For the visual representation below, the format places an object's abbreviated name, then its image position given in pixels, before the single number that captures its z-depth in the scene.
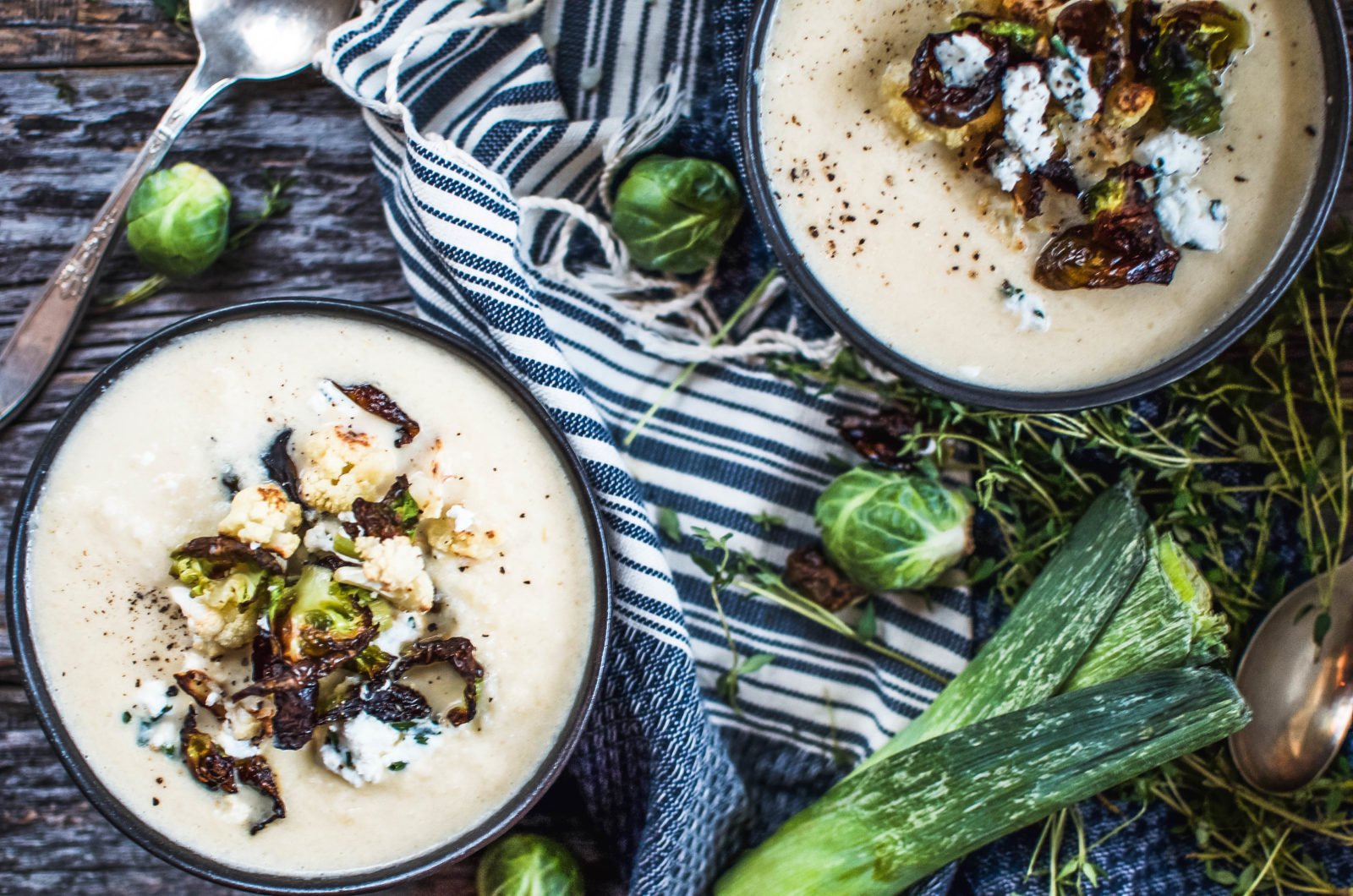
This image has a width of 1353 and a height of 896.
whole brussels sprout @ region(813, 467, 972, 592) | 0.72
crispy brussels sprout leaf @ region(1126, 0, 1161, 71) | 0.66
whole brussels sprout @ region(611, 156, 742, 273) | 0.72
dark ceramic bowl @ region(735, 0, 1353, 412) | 0.67
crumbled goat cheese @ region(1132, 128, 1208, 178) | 0.66
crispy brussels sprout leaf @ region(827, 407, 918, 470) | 0.73
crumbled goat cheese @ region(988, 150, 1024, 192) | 0.66
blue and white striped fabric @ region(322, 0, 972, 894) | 0.71
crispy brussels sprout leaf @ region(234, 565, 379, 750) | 0.65
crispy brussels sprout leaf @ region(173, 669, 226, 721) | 0.66
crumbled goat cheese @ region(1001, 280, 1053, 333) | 0.67
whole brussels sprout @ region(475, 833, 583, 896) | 0.71
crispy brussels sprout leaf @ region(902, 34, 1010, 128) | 0.65
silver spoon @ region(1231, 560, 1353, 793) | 0.72
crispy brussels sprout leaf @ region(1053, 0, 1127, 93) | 0.66
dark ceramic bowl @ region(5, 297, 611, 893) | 0.65
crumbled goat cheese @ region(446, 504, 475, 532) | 0.65
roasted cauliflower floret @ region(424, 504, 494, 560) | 0.66
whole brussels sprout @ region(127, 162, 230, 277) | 0.71
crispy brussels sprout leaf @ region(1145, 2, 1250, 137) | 0.65
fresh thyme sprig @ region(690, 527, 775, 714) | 0.73
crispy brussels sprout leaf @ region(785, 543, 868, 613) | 0.74
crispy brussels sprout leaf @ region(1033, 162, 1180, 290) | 0.66
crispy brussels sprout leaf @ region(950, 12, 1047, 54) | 0.66
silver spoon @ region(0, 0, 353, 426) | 0.72
